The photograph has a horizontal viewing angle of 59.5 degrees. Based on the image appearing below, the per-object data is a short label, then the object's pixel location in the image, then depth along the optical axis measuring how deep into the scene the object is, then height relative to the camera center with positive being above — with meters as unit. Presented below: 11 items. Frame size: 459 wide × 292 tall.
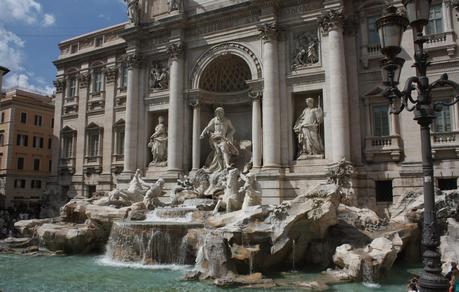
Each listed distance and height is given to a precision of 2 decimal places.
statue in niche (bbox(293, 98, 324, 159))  19.41 +2.94
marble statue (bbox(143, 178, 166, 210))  18.86 -0.09
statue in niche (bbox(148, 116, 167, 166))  24.14 +2.88
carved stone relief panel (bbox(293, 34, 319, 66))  20.09 +7.07
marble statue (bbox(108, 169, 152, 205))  19.86 +0.02
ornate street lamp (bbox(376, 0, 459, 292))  5.80 +1.71
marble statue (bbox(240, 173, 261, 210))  15.84 -0.02
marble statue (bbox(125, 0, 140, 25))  25.34 +11.54
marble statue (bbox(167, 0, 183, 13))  23.83 +11.15
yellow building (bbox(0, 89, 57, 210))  38.03 +4.67
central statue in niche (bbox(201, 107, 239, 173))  21.36 +2.80
